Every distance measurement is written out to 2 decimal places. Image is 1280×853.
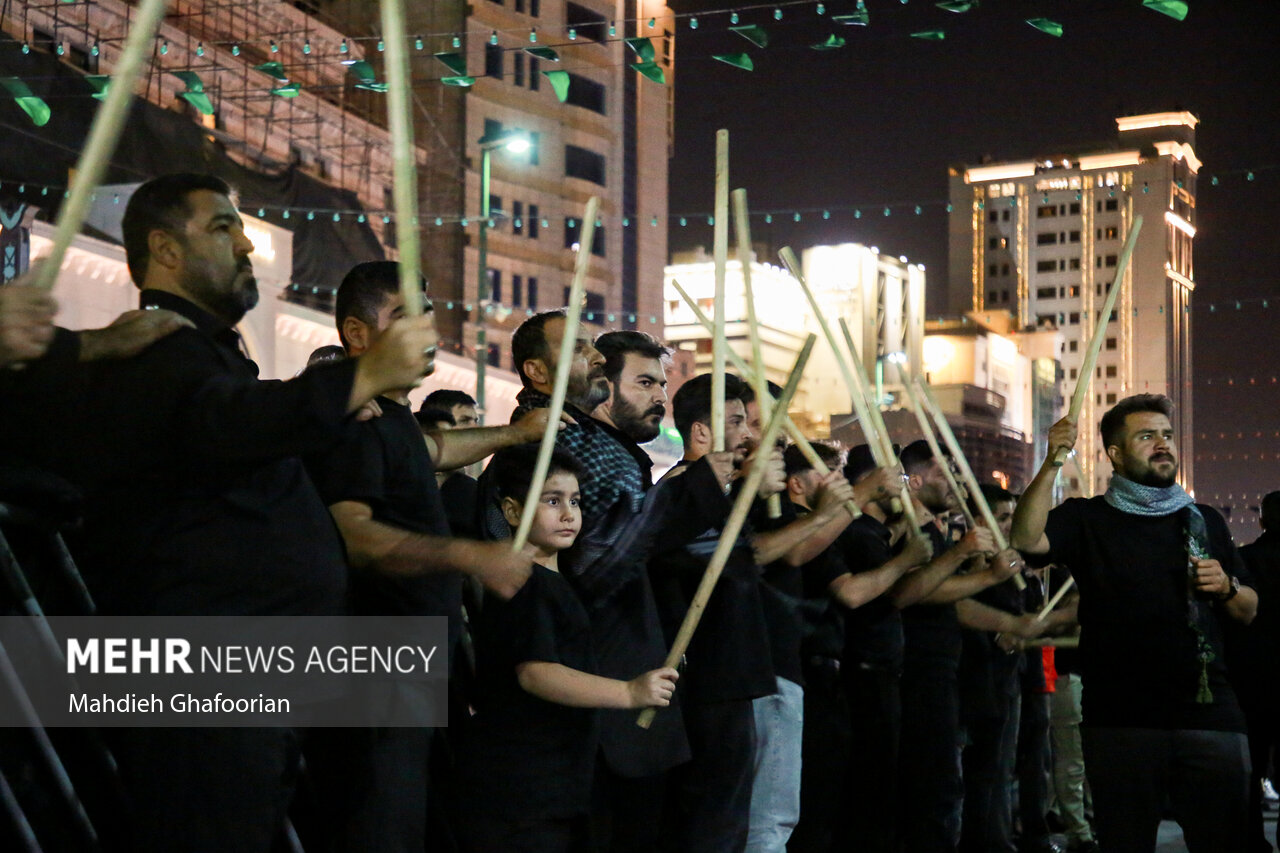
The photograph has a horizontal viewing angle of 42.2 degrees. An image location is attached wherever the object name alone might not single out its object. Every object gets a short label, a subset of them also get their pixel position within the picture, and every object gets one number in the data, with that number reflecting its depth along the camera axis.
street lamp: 22.16
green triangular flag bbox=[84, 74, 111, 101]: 10.58
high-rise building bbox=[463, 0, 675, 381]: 49.25
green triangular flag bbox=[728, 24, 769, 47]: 10.27
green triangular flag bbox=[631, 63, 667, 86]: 10.55
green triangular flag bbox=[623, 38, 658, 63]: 10.51
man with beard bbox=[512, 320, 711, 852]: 4.75
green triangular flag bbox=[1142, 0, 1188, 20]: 8.62
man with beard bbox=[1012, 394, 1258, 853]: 5.64
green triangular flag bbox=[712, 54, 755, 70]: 10.37
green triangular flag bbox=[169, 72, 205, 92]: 11.09
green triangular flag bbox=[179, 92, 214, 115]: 11.27
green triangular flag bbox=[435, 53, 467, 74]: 11.01
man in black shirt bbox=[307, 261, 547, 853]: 3.83
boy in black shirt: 4.27
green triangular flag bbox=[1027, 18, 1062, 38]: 9.50
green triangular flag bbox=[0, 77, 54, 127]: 11.22
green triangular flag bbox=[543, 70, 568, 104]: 10.78
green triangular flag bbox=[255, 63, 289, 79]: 11.58
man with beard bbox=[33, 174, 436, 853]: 3.25
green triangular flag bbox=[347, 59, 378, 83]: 10.95
